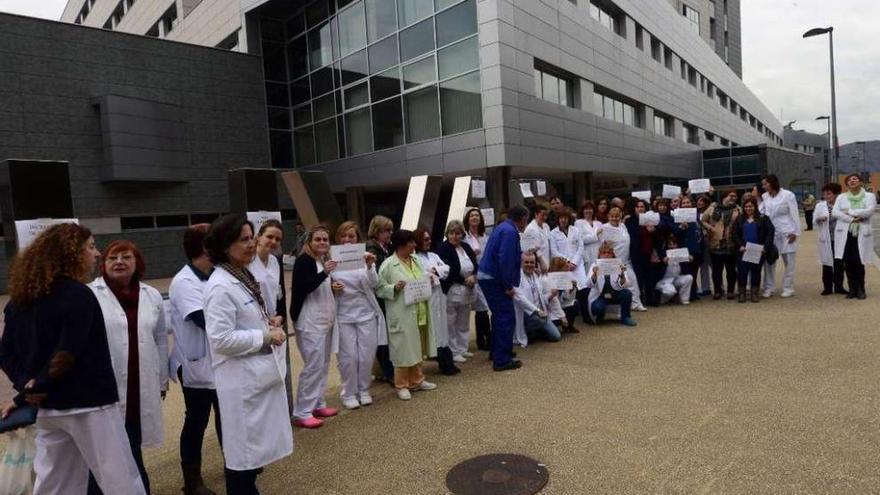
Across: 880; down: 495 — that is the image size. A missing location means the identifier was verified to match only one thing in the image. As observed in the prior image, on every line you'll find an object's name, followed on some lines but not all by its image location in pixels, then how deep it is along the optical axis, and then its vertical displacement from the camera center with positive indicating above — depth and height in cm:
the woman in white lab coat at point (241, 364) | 299 -74
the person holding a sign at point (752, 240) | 877 -59
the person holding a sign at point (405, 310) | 537 -87
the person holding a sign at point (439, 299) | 606 -88
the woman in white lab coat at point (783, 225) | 905 -40
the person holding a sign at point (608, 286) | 792 -110
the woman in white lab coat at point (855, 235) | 836 -58
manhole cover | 347 -170
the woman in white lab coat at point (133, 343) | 333 -64
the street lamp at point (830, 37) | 2181 +643
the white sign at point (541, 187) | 1141 +59
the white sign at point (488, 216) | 848 +3
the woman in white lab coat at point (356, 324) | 509 -92
